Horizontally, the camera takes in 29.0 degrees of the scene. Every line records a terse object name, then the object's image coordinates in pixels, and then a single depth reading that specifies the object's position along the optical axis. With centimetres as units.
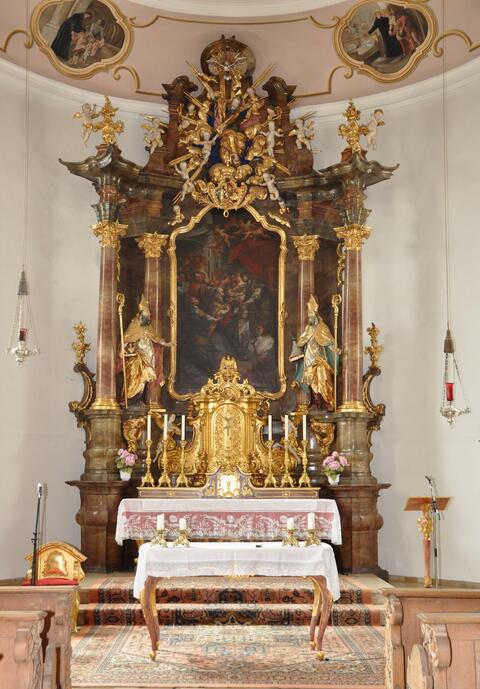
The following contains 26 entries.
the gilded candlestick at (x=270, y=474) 1248
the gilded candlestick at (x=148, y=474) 1229
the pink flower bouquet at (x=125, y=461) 1248
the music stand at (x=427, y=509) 1041
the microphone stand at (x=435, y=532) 1162
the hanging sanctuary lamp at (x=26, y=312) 1274
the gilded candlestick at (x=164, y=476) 1235
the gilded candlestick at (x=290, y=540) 865
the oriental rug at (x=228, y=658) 737
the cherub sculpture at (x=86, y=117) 1298
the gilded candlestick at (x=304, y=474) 1236
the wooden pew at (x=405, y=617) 644
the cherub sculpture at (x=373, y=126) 1323
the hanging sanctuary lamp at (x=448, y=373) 1145
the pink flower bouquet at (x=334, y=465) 1245
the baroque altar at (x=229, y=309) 1270
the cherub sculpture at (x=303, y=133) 1380
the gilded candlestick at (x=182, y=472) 1241
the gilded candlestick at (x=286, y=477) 1245
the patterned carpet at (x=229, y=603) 991
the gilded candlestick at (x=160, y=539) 857
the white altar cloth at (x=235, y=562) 835
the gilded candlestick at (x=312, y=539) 868
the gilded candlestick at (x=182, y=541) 862
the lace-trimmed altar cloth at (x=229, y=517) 1148
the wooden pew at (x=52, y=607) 633
